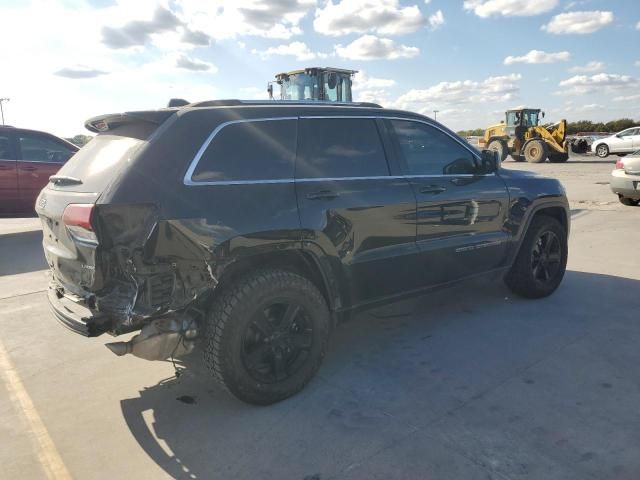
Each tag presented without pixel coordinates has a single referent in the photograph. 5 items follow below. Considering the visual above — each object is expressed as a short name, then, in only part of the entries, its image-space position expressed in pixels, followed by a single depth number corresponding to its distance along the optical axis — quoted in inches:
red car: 349.7
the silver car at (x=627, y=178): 406.3
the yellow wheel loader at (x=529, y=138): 967.6
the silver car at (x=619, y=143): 1023.0
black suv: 112.5
